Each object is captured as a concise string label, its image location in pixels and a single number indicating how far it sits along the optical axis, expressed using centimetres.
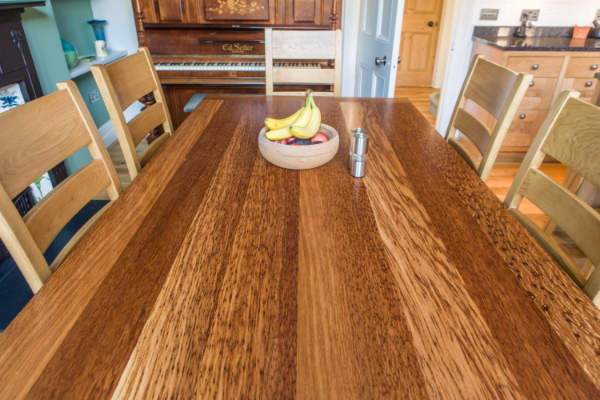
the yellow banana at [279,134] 116
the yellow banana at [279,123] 120
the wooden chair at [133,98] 127
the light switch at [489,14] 320
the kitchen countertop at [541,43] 282
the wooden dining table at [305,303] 55
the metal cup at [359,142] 106
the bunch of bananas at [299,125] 115
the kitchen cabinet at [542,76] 285
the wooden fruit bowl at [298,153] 111
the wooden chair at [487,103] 120
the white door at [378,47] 218
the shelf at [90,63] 286
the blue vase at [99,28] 317
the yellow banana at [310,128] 114
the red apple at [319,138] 117
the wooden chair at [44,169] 77
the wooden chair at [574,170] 85
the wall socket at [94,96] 324
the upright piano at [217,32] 283
